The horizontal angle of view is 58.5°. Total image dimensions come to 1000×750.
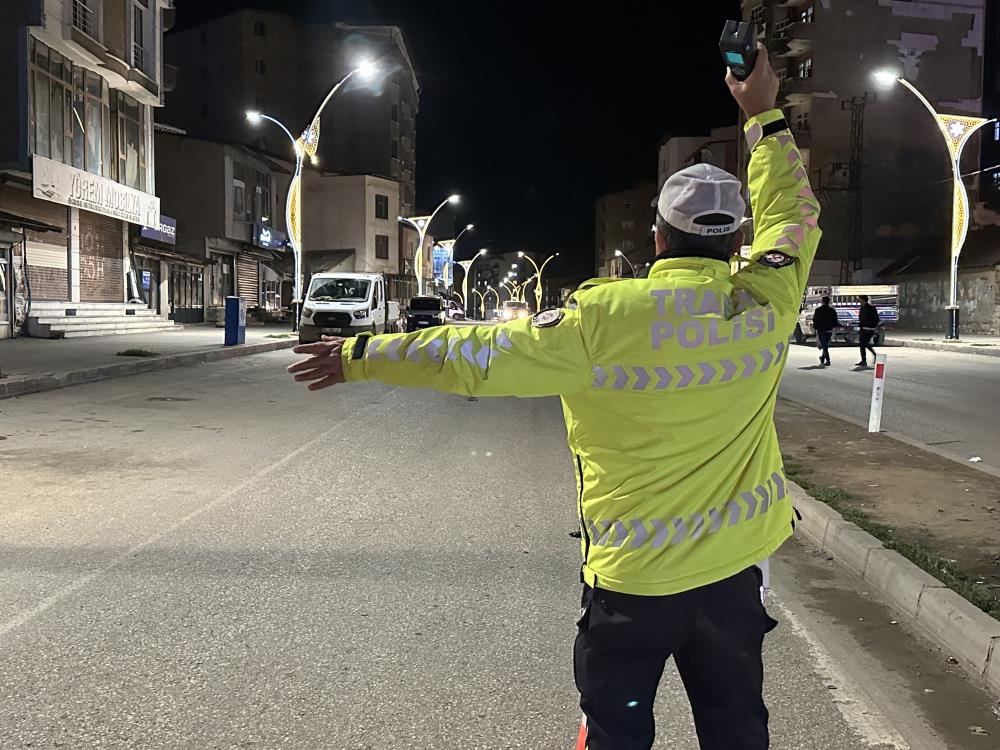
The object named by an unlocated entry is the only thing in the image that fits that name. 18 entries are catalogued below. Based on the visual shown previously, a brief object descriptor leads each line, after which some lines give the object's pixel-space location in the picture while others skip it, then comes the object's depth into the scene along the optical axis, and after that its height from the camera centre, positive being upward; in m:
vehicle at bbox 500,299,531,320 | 66.05 -0.14
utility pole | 54.28 +8.05
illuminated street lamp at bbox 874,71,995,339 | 28.43 +4.33
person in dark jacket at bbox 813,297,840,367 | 20.23 -0.10
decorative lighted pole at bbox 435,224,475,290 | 97.72 +4.26
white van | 27.20 +0.12
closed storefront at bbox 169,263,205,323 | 41.84 +0.67
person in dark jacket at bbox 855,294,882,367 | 19.56 -0.15
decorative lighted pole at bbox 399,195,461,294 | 56.36 +5.46
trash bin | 25.73 -0.38
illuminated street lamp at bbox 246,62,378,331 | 31.81 +4.03
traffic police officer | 2.05 -0.29
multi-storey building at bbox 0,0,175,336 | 26.64 +5.31
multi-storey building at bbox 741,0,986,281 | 54.69 +12.84
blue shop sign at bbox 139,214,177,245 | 35.97 +3.09
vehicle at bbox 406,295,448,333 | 39.66 +0.01
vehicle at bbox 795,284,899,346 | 30.11 +0.38
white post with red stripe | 9.93 -0.90
